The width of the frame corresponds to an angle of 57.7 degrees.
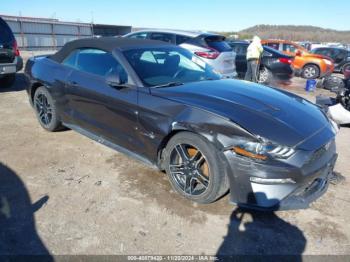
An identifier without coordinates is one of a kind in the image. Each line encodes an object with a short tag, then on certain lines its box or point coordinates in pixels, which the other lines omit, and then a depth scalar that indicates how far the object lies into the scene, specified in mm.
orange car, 13836
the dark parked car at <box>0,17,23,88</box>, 7645
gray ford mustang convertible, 2771
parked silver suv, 8242
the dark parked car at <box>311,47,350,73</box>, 15352
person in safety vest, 9766
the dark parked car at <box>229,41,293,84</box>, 11297
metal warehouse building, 20297
